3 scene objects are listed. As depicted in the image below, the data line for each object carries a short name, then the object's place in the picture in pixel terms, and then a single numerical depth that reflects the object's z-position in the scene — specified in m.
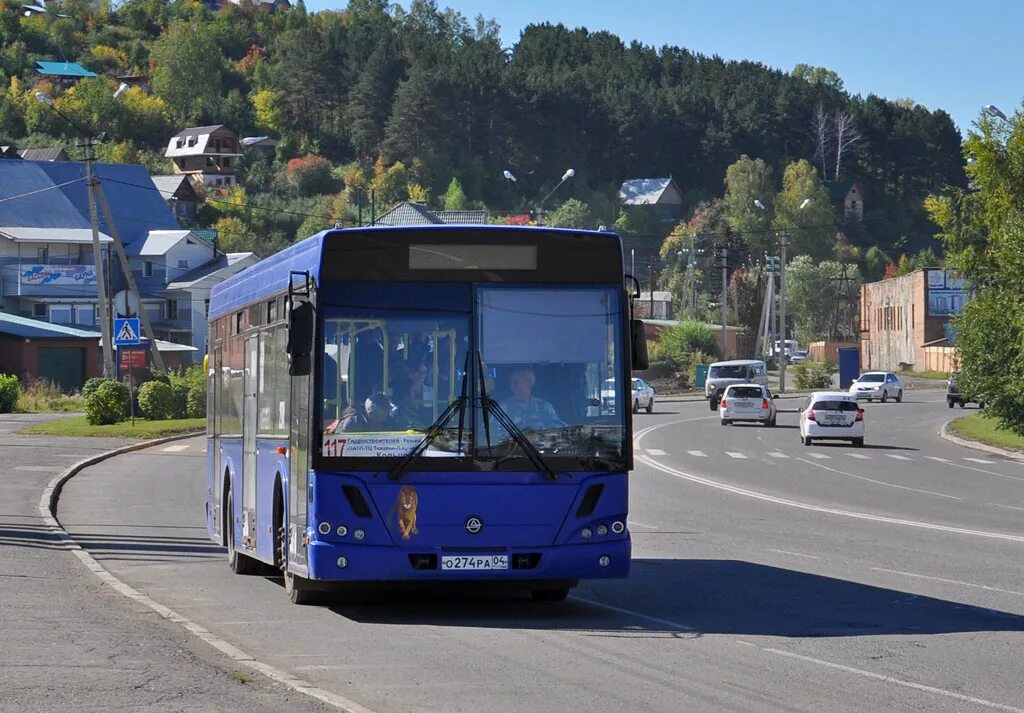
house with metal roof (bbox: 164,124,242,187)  181.25
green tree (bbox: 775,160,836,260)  176.12
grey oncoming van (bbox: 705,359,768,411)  75.21
